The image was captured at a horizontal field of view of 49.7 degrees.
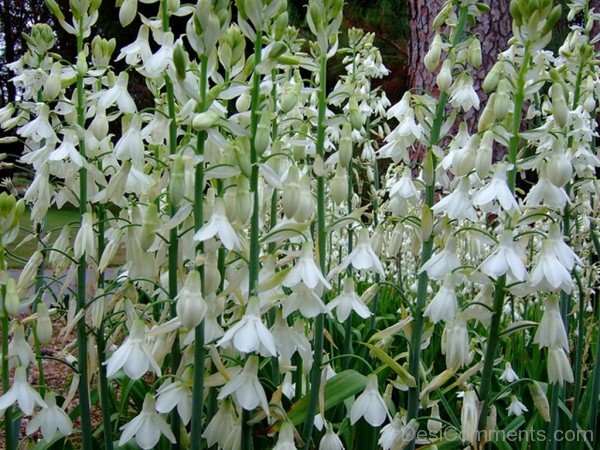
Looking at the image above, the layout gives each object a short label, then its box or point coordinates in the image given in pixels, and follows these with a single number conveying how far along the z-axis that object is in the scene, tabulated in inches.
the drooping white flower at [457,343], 19.1
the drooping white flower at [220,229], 16.8
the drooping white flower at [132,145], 20.2
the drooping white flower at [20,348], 20.3
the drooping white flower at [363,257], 19.9
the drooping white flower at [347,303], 19.8
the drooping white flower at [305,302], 17.7
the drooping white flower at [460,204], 19.6
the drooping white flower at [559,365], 19.4
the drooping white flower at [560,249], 18.2
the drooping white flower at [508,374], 27.8
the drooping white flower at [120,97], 21.0
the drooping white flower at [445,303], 19.1
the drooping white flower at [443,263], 19.6
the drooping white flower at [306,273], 17.5
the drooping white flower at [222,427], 18.9
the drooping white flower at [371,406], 20.3
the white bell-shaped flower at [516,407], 26.2
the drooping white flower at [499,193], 18.4
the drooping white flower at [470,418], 19.1
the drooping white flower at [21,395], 19.4
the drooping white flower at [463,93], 23.0
